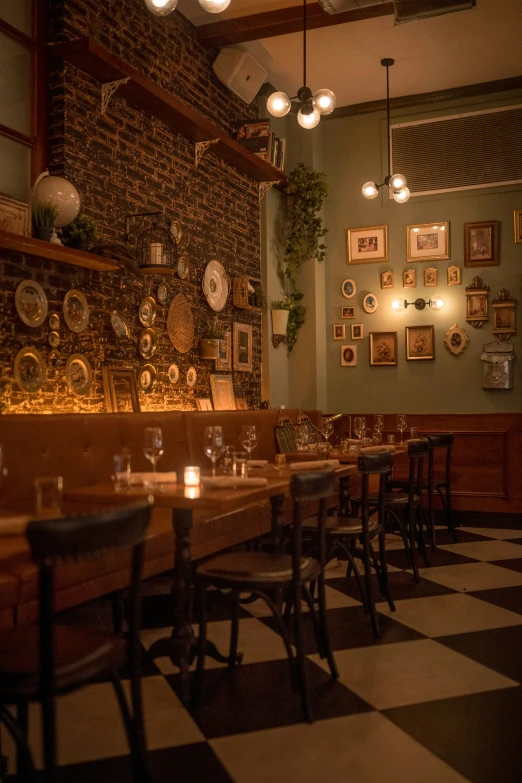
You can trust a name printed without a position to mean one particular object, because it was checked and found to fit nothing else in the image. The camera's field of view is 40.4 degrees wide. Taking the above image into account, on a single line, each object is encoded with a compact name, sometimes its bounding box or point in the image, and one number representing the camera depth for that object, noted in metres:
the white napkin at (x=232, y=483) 2.74
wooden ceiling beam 6.01
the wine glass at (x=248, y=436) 3.41
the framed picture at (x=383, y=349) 8.13
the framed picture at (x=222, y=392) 6.38
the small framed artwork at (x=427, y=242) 7.93
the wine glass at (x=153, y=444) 2.88
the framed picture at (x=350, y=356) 8.34
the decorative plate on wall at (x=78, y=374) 4.62
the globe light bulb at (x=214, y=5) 3.86
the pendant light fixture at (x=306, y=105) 4.96
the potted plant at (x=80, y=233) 4.48
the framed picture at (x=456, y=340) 7.79
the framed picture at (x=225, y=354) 6.54
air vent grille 7.74
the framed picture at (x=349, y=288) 8.34
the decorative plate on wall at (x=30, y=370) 4.20
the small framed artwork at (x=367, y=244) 8.23
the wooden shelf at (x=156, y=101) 4.54
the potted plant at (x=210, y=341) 6.22
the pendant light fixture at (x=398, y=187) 6.92
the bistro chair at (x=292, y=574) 2.58
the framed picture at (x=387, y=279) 8.17
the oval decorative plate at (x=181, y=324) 5.85
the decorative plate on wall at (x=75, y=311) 4.60
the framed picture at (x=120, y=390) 4.93
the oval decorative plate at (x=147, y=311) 5.43
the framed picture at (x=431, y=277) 7.95
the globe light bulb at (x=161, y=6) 3.77
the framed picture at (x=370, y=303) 8.25
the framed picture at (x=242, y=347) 6.89
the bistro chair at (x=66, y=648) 1.58
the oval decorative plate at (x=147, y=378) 5.42
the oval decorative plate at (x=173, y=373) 5.82
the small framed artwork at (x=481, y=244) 7.72
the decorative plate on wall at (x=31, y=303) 4.21
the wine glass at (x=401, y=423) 6.06
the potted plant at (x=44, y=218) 4.18
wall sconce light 7.91
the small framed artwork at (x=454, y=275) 7.84
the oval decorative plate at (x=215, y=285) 6.39
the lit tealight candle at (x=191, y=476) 2.86
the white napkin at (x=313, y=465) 3.51
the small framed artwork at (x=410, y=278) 8.05
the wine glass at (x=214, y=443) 3.16
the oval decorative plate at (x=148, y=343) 5.43
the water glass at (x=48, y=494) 2.38
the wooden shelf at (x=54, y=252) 3.87
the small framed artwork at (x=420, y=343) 7.95
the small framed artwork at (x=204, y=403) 6.13
